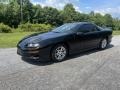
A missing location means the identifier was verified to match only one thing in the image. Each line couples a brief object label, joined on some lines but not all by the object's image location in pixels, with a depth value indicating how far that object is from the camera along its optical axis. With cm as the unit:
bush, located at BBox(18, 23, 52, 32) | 1422
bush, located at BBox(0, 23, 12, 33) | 1208
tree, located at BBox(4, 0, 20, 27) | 2544
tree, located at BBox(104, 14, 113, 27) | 3654
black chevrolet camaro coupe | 307
